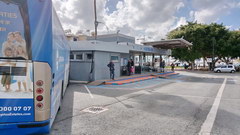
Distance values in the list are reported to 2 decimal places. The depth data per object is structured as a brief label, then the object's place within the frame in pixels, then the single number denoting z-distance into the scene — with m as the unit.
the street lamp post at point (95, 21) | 19.03
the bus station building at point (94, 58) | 14.21
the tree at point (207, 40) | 33.09
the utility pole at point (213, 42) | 32.38
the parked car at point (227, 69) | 31.64
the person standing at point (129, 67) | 18.39
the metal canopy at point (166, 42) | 20.59
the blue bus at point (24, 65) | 3.15
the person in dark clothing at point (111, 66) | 14.54
